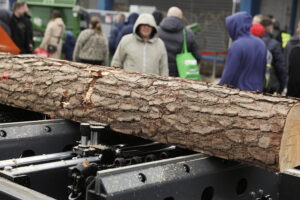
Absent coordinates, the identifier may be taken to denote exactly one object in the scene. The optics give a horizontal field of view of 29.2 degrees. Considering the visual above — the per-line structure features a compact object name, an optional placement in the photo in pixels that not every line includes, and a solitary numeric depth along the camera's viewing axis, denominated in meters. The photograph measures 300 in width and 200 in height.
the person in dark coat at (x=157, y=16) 11.32
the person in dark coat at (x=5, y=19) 10.98
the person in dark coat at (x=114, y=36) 13.22
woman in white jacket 13.61
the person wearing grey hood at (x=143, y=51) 7.01
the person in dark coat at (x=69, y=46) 15.23
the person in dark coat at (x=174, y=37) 8.25
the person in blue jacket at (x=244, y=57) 6.71
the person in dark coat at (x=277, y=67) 9.38
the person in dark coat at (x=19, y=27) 11.30
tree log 3.03
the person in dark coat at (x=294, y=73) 6.99
